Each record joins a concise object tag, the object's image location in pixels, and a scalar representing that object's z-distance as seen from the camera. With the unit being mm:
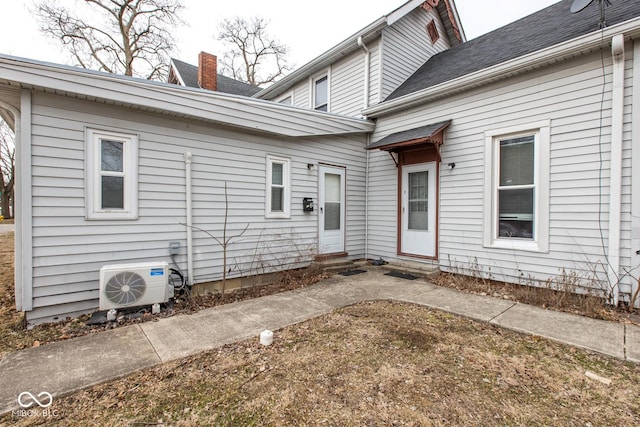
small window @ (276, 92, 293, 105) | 10248
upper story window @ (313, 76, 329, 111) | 8680
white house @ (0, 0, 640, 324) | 3639
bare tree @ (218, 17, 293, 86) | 18484
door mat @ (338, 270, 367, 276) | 5957
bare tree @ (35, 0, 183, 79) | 13297
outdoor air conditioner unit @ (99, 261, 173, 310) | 3608
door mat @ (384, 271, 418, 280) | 5594
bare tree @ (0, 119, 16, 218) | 24156
